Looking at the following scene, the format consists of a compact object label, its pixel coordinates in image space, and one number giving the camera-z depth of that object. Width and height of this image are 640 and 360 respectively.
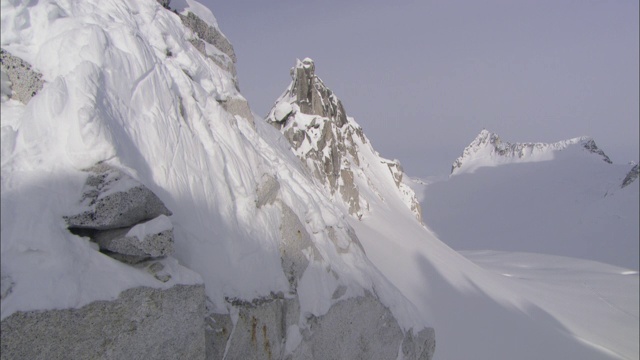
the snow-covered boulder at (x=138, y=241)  5.41
